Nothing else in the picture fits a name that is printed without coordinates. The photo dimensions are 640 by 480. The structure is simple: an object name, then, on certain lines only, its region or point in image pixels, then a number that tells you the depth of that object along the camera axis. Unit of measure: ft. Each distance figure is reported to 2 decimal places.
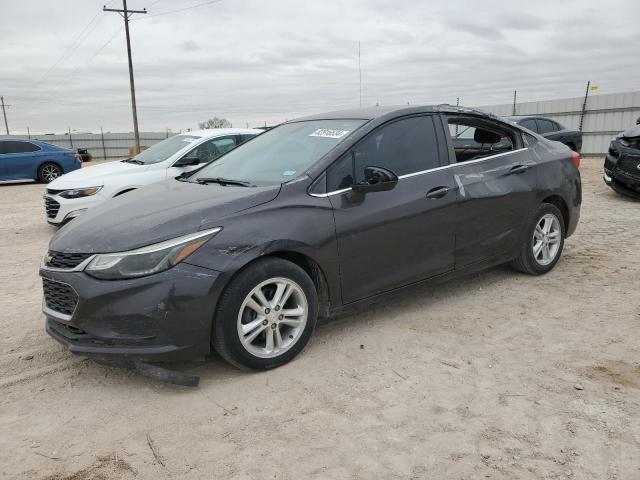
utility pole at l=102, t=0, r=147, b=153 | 93.61
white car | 25.54
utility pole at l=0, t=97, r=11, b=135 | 222.30
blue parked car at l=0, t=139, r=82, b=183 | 52.90
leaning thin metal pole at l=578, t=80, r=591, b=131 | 72.23
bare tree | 179.19
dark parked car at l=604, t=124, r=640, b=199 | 29.71
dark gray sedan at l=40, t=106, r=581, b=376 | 10.08
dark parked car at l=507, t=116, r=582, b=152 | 49.06
